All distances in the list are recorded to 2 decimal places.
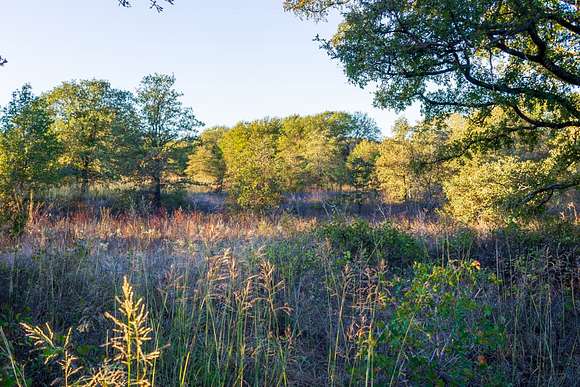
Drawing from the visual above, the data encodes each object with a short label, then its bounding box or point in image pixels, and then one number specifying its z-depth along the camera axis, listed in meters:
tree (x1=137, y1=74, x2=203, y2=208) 23.94
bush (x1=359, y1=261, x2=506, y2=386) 2.91
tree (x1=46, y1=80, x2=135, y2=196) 23.61
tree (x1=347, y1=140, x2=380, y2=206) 29.09
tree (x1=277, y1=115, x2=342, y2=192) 31.52
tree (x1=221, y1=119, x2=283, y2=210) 21.22
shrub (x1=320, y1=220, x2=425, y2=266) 7.76
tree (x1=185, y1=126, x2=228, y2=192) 33.31
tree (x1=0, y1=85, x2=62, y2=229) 16.81
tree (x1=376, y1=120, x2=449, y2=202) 24.30
